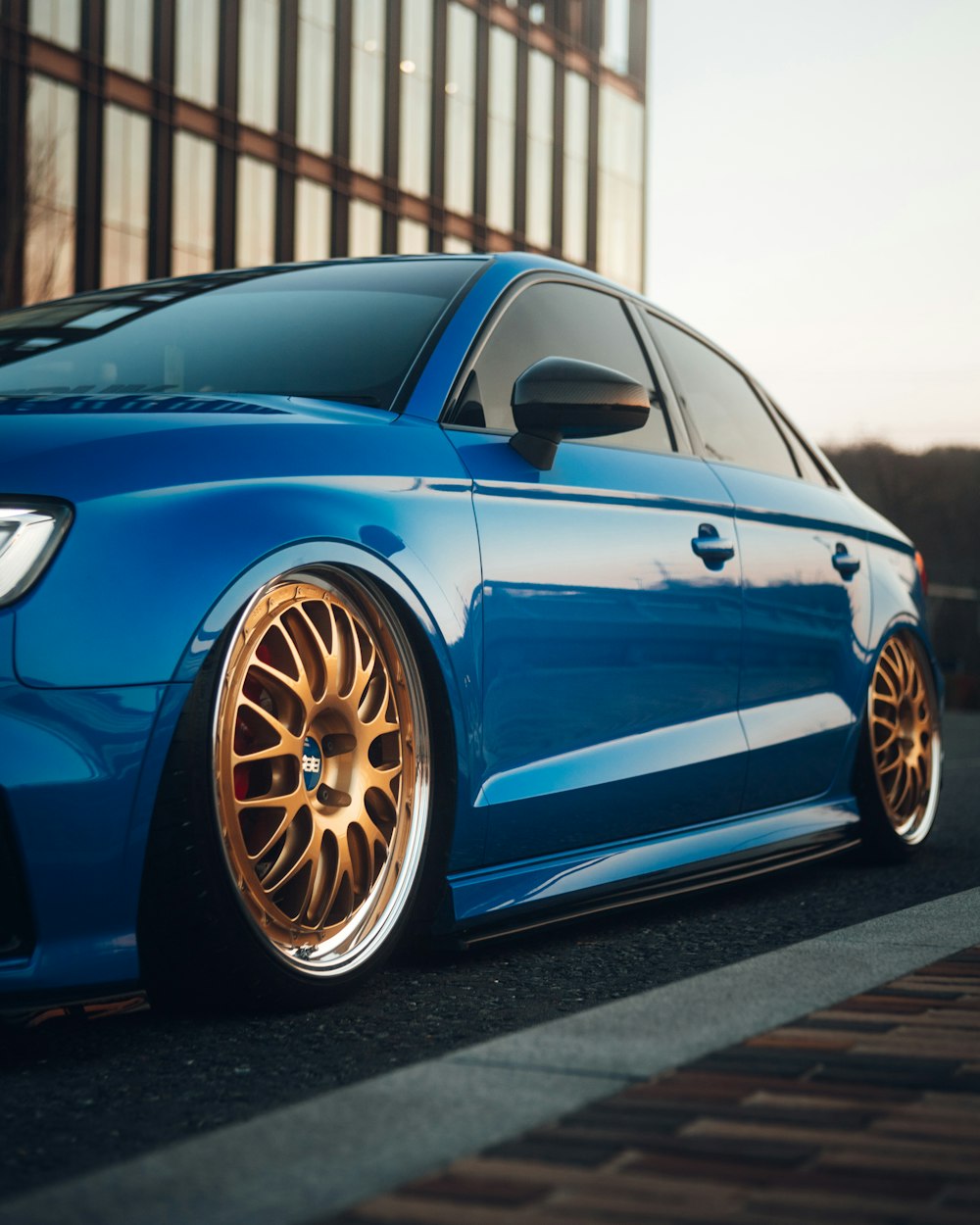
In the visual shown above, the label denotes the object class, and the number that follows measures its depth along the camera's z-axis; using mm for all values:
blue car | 2863
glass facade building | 27422
